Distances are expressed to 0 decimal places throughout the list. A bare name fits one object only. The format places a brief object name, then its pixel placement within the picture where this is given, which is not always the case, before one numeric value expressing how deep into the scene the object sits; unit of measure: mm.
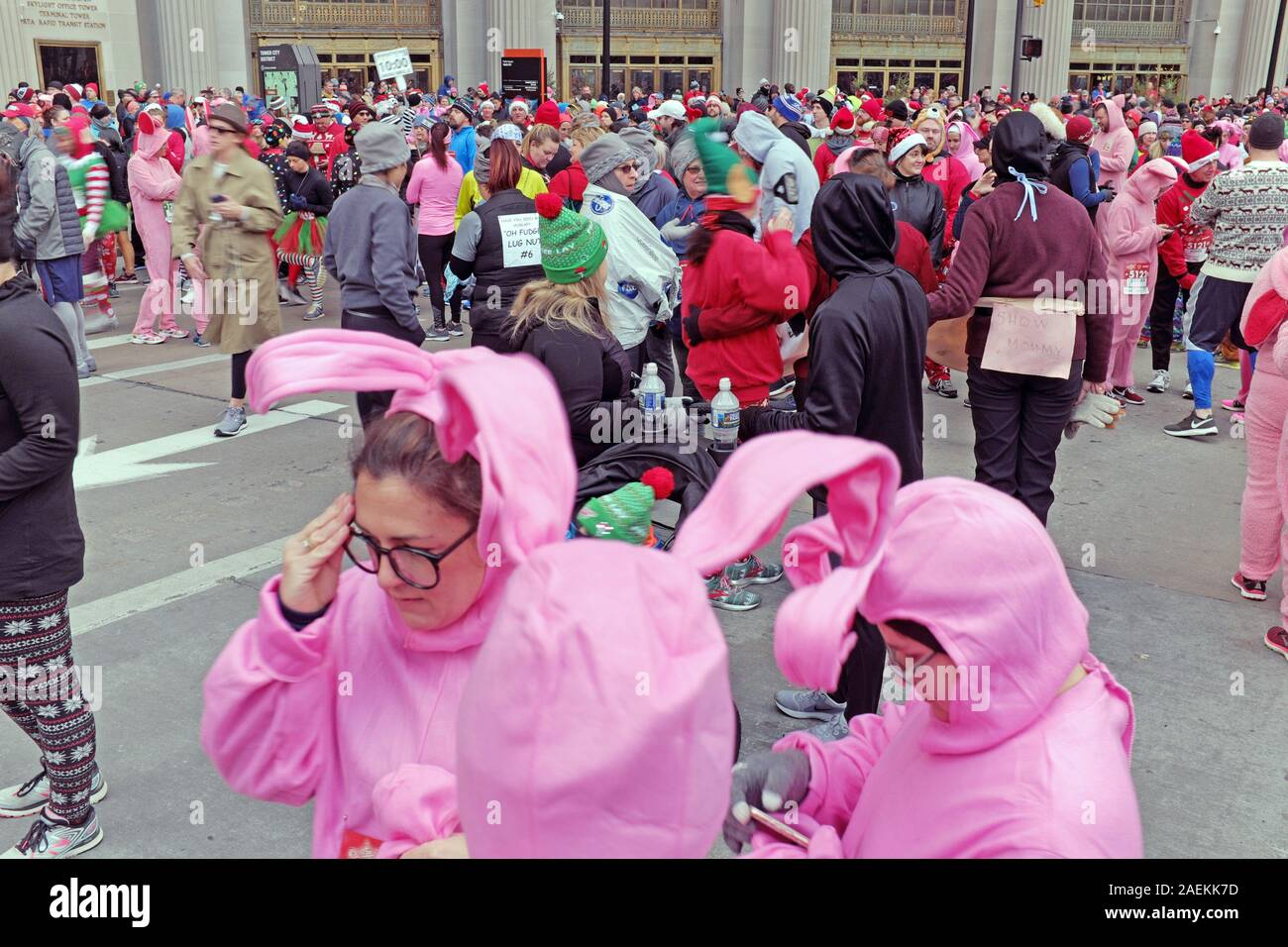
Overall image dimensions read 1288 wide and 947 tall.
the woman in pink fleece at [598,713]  1013
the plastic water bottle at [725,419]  5215
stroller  4367
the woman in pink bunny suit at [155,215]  11055
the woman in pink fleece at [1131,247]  8547
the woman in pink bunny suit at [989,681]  1571
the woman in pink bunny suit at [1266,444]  5031
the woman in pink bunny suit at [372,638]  1608
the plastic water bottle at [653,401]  4812
